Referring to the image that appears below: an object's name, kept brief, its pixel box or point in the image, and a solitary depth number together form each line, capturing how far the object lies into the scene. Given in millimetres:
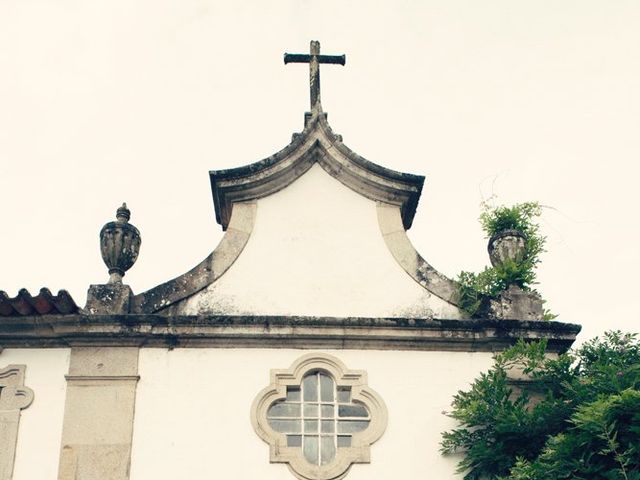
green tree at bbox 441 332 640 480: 7719
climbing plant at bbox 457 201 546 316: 9438
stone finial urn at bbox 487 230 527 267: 9648
